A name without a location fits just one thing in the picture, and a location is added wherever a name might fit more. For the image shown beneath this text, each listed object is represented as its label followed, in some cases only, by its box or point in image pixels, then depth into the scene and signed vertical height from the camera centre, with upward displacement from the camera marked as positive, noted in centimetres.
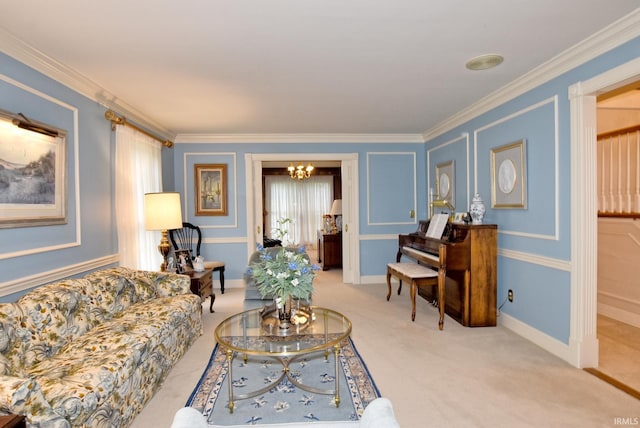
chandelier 791 +96
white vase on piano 373 -2
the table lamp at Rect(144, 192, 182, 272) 377 +0
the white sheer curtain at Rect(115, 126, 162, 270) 364 +27
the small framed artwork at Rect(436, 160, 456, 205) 479 +39
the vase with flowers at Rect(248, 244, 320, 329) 234 -46
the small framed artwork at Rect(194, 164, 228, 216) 549 +36
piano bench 362 -77
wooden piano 359 -63
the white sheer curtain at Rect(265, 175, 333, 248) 1030 +25
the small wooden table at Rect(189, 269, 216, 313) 382 -82
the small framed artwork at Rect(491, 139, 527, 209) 330 +32
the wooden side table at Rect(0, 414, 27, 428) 131 -79
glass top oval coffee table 214 -84
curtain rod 343 +98
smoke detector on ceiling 273 +119
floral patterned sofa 156 -80
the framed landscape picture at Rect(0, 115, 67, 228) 229 +28
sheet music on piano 410 -21
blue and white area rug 215 -126
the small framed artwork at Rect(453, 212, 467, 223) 394 -11
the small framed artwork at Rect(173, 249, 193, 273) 411 -59
